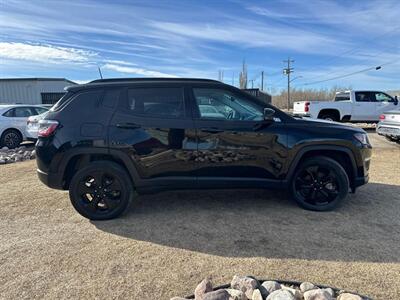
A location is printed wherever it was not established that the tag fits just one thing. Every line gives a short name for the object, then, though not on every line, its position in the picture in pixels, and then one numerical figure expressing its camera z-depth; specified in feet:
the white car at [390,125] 34.55
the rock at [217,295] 8.67
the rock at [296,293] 9.05
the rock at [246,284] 9.20
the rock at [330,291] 9.02
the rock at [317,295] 8.63
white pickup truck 53.42
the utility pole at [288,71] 201.05
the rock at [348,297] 8.64
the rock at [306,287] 9.30
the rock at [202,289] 8.99
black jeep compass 14.58
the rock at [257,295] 8.90
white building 104.47
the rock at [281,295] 8.65
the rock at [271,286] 9.33
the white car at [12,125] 39.86
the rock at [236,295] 8.93
